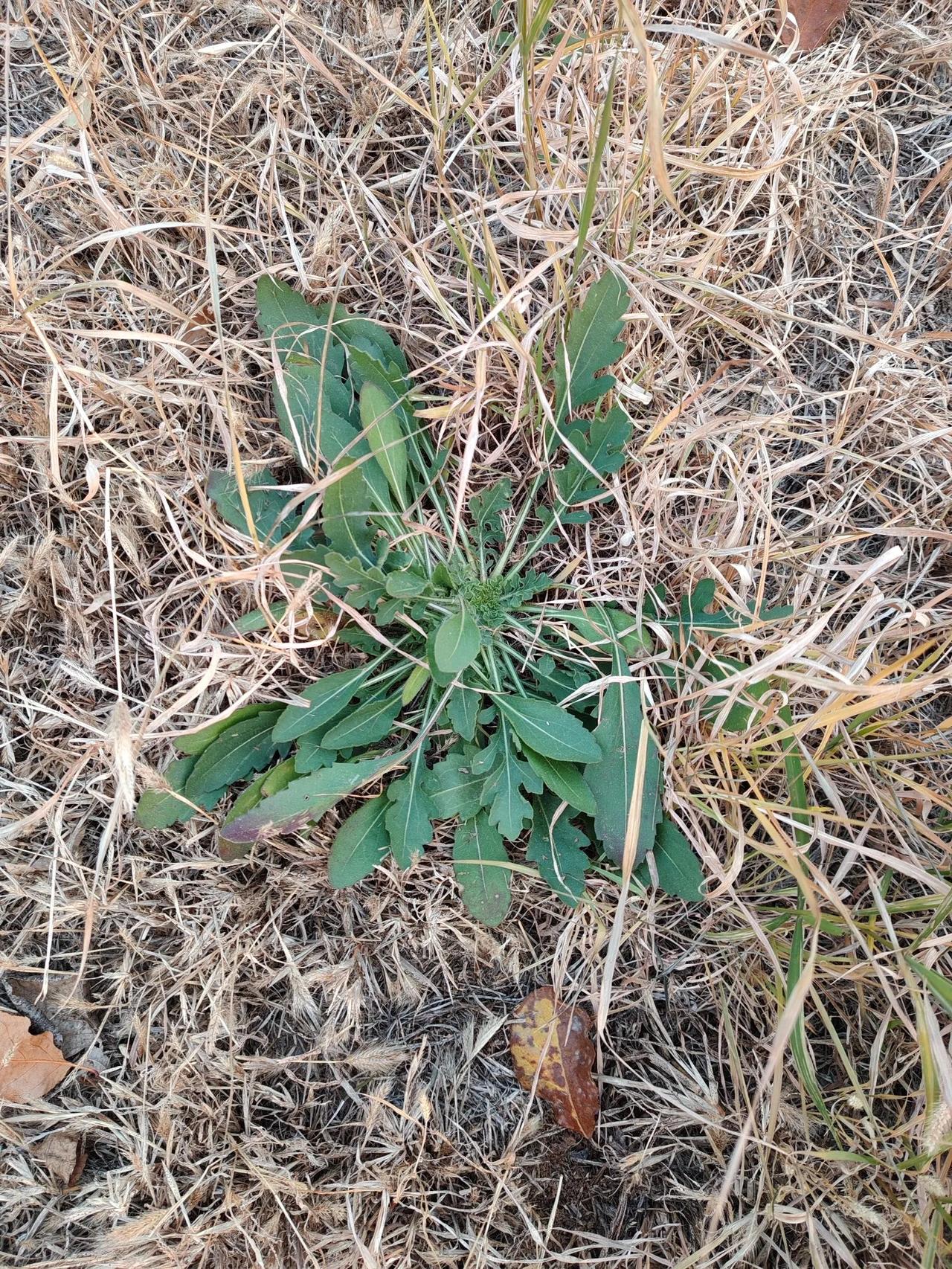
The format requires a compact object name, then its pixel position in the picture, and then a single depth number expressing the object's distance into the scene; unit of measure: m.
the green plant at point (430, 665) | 0.50
